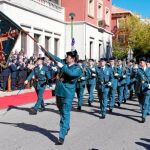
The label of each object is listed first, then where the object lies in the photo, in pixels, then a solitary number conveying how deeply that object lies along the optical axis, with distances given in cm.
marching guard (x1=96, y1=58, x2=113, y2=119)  721
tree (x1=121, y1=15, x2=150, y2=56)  3291
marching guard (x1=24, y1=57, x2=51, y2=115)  752
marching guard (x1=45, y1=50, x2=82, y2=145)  506
